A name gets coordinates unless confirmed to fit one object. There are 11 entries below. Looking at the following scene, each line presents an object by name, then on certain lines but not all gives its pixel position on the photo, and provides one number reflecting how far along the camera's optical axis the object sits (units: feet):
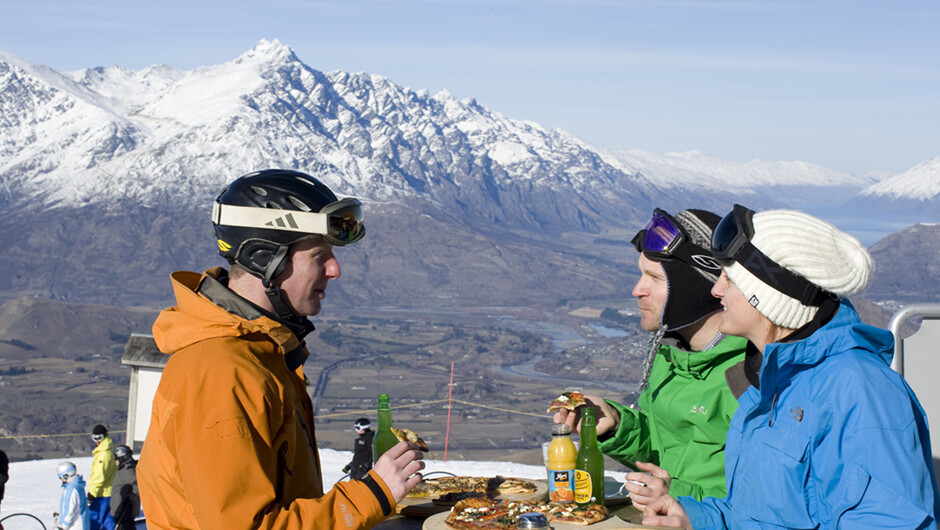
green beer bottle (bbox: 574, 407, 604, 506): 14.40
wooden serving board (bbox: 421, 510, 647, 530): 13.15
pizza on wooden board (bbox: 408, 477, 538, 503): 15.98
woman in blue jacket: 8.51
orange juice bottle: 14.44
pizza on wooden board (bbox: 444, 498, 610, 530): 13.44
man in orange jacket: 8.92
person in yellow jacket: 40.14
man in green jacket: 13.73
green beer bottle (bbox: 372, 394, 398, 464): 15.76
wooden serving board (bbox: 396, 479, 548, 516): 15.43
